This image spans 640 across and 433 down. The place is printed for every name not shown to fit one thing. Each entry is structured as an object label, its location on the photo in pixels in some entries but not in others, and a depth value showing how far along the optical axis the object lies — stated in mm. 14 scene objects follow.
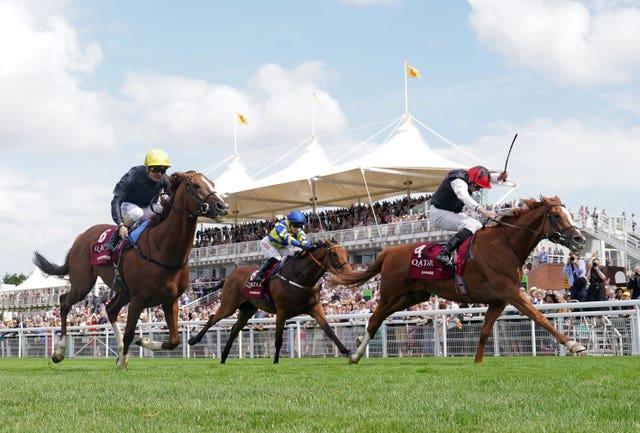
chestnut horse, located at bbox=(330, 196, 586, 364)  9359
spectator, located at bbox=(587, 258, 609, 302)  14523
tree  132262
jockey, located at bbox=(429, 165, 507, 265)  9836
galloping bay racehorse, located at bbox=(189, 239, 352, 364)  11922
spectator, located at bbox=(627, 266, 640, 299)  14586
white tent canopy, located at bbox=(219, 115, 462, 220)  34562
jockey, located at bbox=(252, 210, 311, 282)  12805
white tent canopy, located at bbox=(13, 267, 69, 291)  51762
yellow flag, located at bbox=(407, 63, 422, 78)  38312
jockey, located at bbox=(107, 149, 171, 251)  9859
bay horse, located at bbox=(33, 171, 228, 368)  9125
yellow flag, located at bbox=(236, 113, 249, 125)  49281
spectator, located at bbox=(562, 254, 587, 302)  14922
